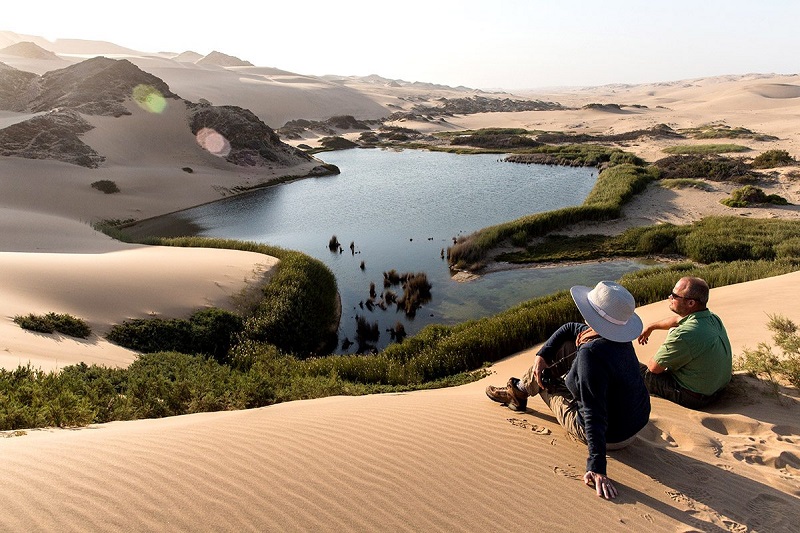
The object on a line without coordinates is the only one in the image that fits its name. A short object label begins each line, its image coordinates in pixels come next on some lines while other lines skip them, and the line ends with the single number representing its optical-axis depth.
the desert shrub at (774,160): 30.53
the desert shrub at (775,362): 5.32
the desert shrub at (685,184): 26.94
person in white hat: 3.74
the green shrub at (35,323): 9.12
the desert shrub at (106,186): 29.42
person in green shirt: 4.85
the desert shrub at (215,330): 10.98
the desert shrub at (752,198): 23.23
